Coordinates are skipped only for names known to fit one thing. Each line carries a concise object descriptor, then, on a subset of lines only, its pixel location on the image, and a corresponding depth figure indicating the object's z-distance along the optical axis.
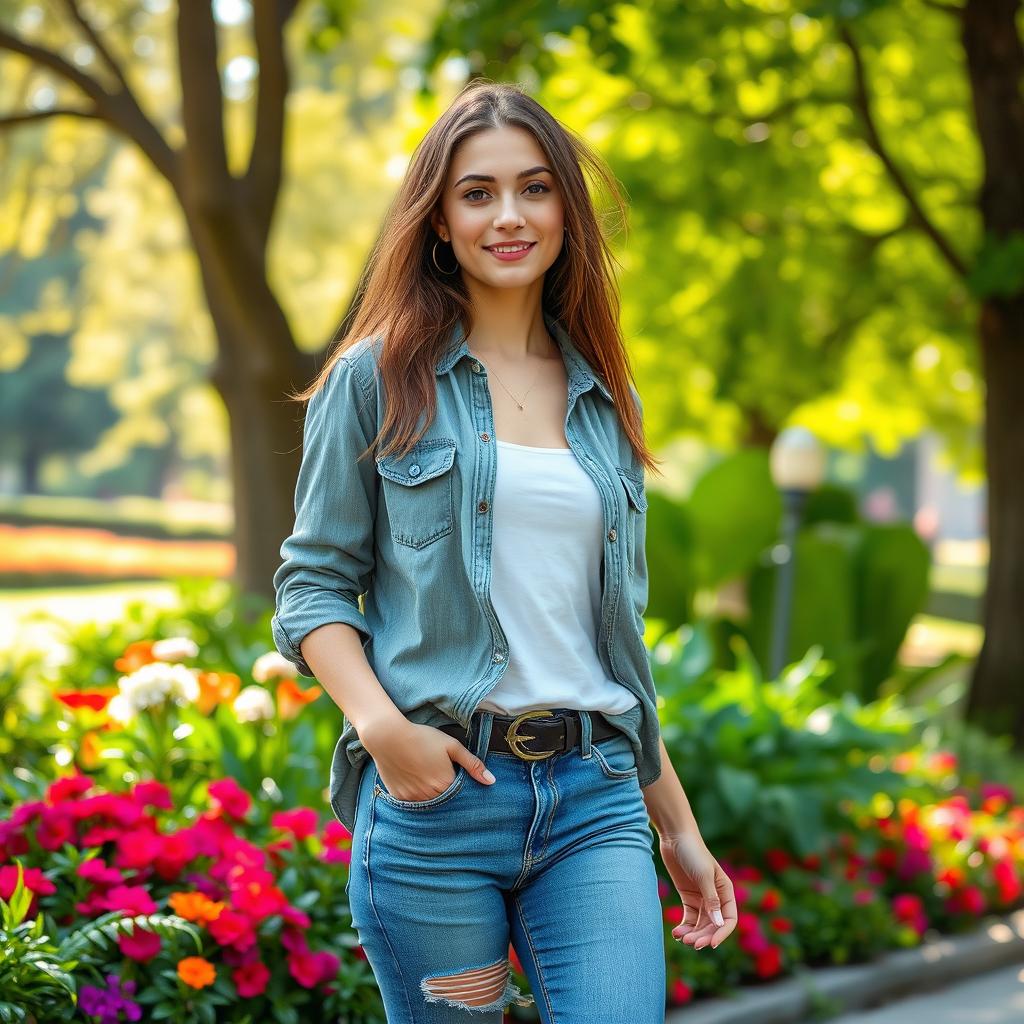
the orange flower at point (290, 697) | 4.78
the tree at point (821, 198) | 8.62
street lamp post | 7.77
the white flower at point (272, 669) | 4.62
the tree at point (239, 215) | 7.43
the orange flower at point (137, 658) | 4.90
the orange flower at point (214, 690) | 4.87
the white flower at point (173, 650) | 4.63
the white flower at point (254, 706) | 4.52
